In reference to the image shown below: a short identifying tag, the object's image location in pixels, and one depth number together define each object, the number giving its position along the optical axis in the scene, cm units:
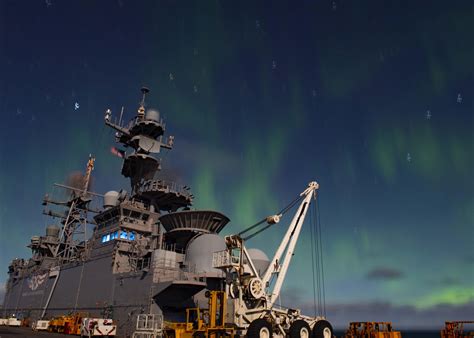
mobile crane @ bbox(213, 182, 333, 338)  2359
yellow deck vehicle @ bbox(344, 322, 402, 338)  2756
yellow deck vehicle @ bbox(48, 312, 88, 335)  3706
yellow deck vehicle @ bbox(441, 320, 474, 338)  2980
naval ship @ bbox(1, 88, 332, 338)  2531
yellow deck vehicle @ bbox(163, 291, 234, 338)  2278
